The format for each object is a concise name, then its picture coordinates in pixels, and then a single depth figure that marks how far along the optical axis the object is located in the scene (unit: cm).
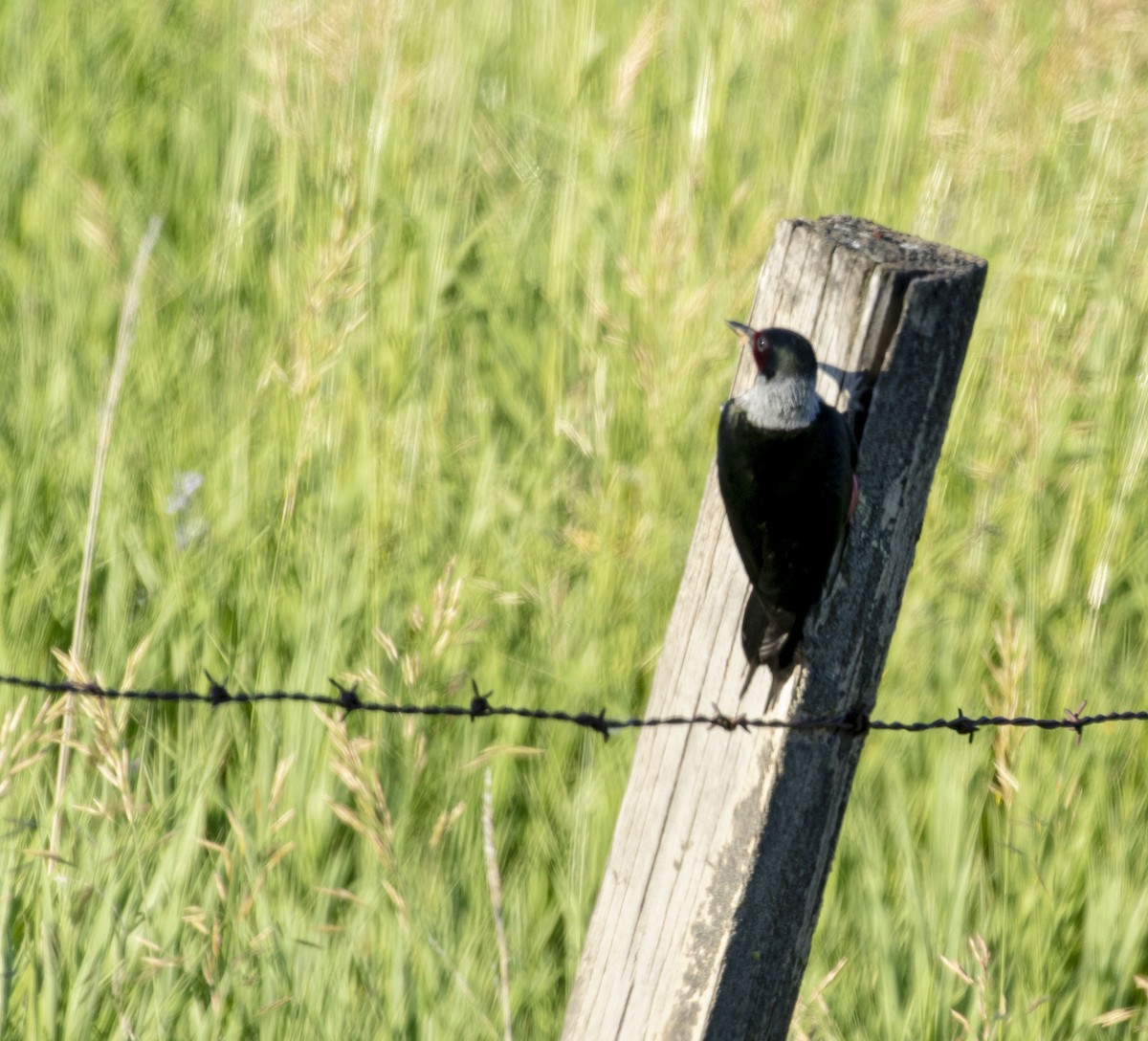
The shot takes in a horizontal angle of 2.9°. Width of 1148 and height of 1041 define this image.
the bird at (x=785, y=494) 1550
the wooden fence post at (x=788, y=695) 1551
